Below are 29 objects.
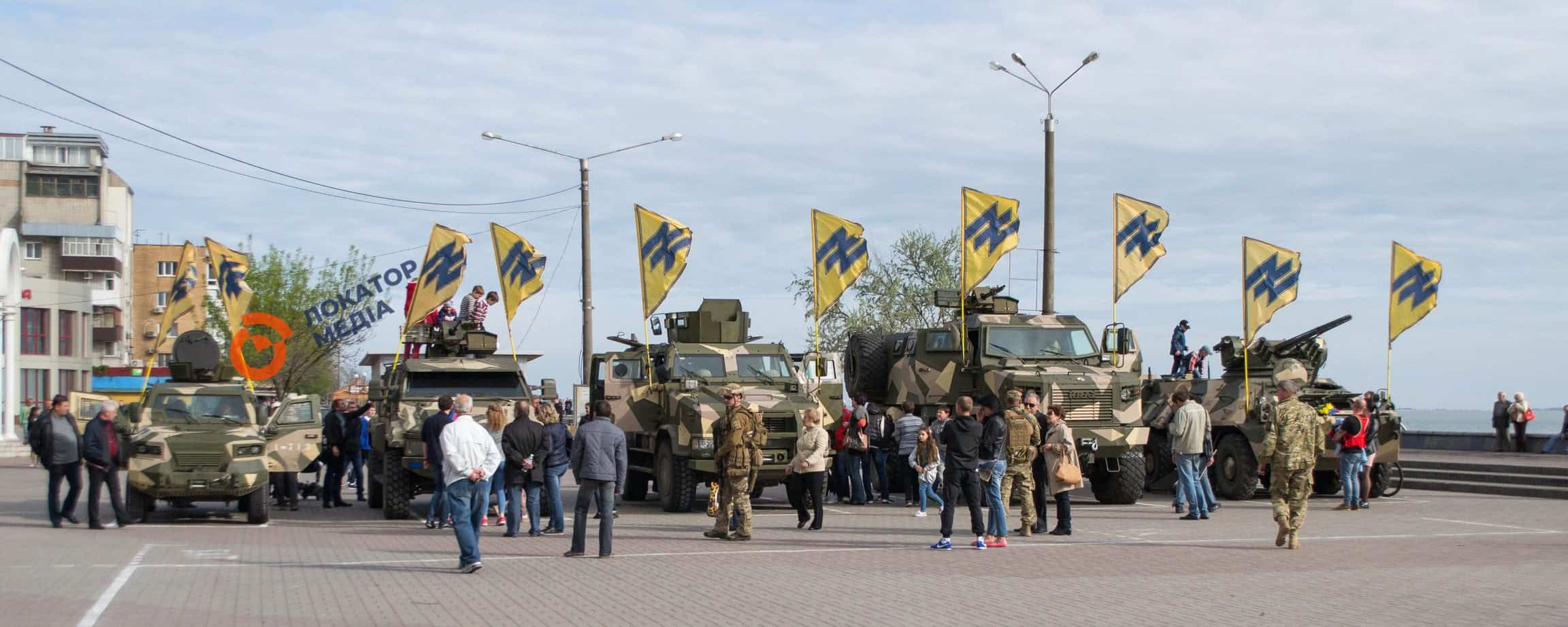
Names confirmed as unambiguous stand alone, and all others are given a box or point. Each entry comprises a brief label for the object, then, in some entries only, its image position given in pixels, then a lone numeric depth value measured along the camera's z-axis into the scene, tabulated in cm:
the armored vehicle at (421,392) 1856
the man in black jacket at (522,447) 1530
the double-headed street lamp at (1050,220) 2384
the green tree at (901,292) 5875
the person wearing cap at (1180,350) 2662
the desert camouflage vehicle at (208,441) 1747
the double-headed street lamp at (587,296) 3034
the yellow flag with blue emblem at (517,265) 2480
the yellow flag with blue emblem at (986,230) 2380
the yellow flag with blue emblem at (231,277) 2728
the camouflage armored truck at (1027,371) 2038
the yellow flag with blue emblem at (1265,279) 2316
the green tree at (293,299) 5925
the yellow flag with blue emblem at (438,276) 2386
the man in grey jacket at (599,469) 1359
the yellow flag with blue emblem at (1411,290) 2411
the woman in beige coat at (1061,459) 1584
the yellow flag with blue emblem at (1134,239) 2406
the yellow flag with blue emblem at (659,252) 2336
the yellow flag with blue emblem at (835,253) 2427
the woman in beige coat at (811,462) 1642
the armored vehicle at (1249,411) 2152
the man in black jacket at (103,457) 1738
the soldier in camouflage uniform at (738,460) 1523
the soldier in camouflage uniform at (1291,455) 1409
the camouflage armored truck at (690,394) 1894
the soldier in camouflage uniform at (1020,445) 1537
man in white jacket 1223
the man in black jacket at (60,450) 1727
